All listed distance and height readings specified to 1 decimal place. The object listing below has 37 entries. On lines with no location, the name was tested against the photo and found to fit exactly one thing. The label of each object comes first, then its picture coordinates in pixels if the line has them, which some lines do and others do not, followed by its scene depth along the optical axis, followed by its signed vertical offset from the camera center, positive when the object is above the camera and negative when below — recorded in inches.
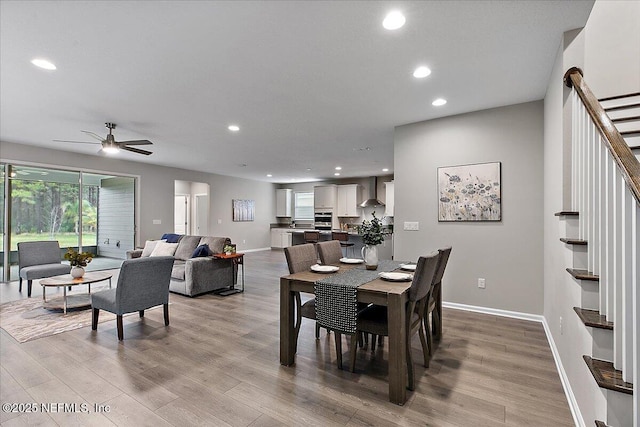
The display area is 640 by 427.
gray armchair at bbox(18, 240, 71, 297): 178.7 -29.5
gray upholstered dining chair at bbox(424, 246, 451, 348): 103.0 -33.9
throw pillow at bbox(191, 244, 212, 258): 193.6 -23.8
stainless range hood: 364.5 +23.2
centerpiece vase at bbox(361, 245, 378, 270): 112.0 -15.7
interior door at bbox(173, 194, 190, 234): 397.1 +2.5
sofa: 181.8 -32.0
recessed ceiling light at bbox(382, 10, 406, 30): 79.0 +54.2
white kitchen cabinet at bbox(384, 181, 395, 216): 356.2 +20.6
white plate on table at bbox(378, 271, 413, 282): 92.4 -19.4
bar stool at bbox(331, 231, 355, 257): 283.5 -22.3
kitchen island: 270.7 -27.2
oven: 399.5 -5.7
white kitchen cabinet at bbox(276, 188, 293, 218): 455.5 +21.6
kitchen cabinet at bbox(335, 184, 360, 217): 385.1 +20.0
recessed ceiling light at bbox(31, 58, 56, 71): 102.1 +54.1
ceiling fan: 166.9 +41.3
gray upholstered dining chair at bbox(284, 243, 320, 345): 100.8 -18.7
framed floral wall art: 146.9 +12.1
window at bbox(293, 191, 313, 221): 441.1 +15.2
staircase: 44.2 -6.6
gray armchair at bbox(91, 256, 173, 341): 116.5 -31.3
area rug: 123.5 -48.7
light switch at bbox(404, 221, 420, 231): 166.7 -5.3
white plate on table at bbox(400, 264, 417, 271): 111.8 -19.7
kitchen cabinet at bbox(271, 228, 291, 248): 431.2 -32.3
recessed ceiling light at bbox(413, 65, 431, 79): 108.8 +54.6
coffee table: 145.4 -45.3
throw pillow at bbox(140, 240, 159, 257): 223.1 -24.7
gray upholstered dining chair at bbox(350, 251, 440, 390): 82.3 -31.5
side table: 188.2 -31.0
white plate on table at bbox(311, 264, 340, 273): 106.2 -19.3
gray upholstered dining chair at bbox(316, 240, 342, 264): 127.1 -16.1
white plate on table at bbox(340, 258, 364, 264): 127.9 -19.7
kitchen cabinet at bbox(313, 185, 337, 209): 394.9 +26.9
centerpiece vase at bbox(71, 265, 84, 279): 154.2 -29.3
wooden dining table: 78.1 -29.1
